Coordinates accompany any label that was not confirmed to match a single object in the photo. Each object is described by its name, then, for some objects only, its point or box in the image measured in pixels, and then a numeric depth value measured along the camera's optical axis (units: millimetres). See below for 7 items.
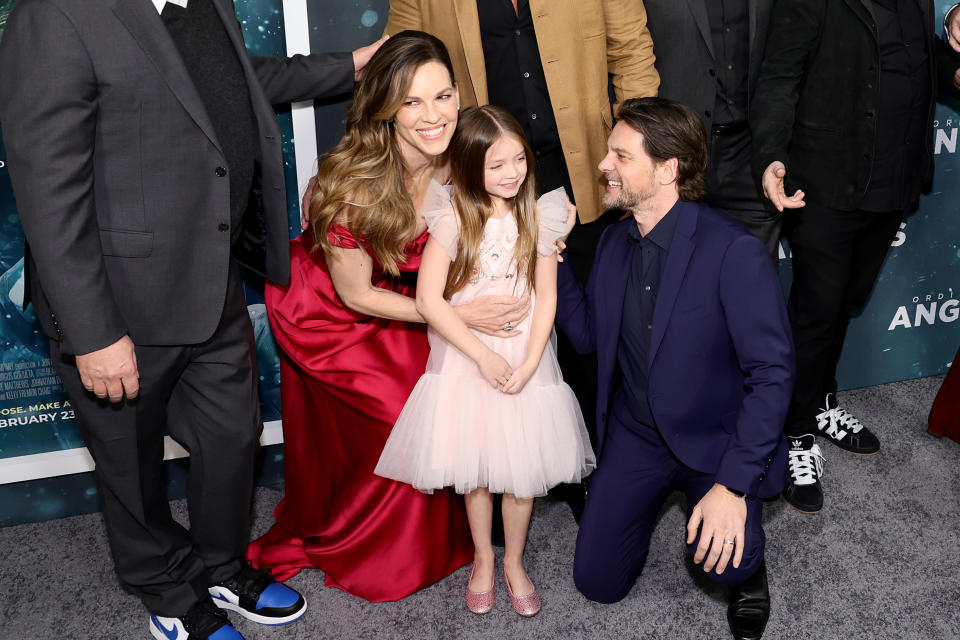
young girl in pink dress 2350
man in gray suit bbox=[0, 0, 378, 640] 1902
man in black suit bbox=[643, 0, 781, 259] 2744
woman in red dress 2381
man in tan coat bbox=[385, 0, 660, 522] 2602
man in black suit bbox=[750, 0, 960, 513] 2803
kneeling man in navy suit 2201
